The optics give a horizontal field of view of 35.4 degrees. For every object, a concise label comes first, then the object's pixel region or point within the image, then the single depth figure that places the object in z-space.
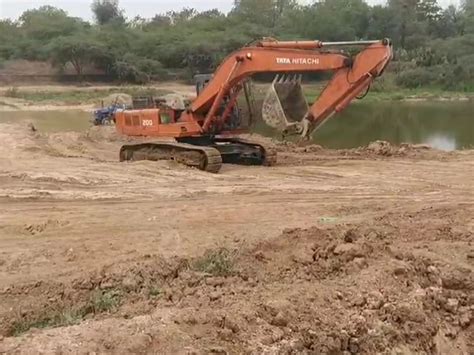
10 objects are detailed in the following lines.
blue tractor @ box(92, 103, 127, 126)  24.02
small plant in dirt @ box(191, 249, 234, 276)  6.29
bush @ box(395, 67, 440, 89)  51.53
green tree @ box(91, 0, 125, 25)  83.59
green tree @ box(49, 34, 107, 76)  53.00
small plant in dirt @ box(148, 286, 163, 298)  5.78
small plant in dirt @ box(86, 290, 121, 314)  5.56
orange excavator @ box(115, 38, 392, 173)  12.70
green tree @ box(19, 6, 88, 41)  63.81
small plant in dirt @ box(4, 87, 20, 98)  42.31
